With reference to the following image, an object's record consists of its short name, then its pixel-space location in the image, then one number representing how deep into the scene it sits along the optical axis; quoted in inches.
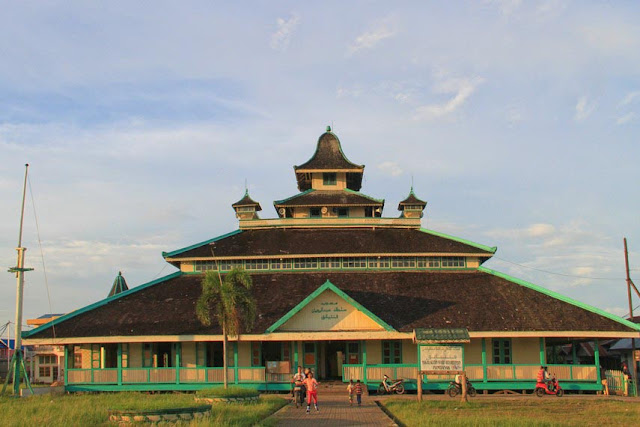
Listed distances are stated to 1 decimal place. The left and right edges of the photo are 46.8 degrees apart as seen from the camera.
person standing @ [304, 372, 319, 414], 957.9
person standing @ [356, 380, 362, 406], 1071.6
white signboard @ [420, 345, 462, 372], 1136.2
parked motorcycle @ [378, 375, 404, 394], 1336.2
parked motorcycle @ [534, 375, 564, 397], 1285.7
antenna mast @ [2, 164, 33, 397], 1274.6
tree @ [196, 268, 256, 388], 1266.0
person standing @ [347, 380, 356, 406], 1076.1
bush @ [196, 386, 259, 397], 1031.0
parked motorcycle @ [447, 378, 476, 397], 1277.1
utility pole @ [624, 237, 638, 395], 1892.2
